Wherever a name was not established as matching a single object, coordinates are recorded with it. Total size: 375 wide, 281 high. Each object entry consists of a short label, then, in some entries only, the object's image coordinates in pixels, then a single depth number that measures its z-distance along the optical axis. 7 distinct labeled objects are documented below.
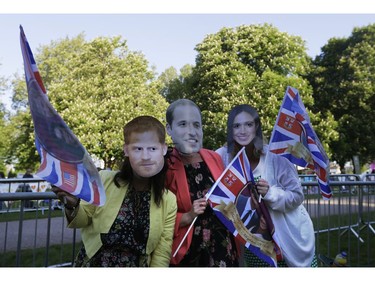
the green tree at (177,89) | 30.56
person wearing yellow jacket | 2.53
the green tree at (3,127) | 27.53
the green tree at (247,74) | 25.95
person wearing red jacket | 2.72
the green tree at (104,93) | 25.52
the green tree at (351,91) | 29.48
